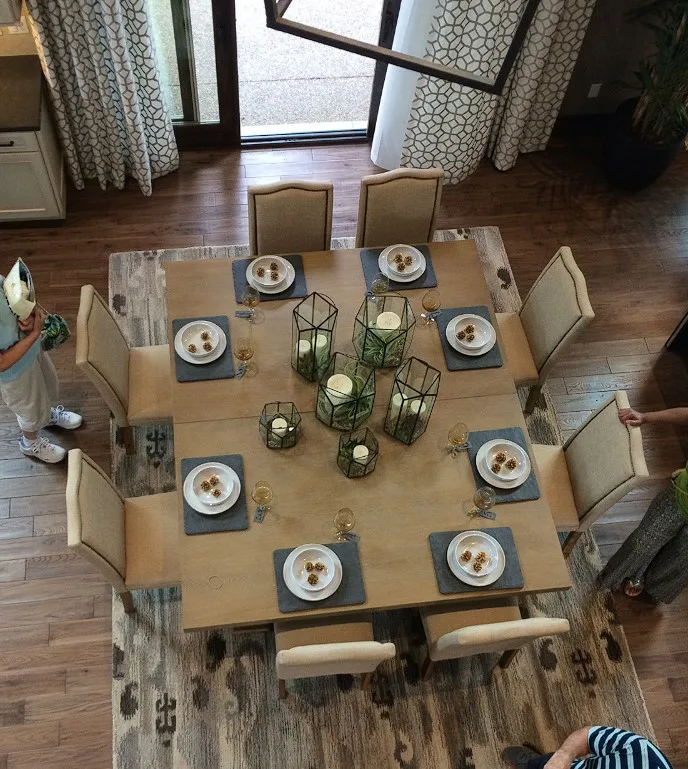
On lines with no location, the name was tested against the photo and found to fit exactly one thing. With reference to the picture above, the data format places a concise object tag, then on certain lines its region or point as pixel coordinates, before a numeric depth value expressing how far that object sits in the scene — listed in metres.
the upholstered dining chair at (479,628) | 2.54
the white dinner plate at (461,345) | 3.17
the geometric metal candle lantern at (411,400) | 2.85
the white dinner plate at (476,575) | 2.72
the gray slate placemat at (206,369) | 3.06
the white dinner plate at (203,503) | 2.77
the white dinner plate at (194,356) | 3.08
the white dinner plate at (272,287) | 3.27
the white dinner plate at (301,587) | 2.65
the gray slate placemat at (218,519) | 2.75
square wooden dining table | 2.68
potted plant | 3.94
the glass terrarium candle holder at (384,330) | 3.04
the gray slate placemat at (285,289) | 3.29
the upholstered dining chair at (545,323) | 3.22
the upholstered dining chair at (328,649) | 2.47
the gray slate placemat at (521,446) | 2.89
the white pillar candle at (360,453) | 2.81
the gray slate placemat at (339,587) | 2.65
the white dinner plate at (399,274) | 3.36
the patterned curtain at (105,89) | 3.72
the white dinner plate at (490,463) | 2.89
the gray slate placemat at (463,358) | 3.16
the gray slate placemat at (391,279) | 3.37
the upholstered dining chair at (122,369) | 2.97
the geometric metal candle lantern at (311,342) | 2.96
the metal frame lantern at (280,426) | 2.88
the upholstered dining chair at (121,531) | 2.61
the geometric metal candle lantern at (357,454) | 2.81
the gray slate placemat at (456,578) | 2.72
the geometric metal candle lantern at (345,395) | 2.86
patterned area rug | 3.08
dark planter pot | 4.51
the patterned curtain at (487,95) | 3.89
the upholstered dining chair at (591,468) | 2.84
